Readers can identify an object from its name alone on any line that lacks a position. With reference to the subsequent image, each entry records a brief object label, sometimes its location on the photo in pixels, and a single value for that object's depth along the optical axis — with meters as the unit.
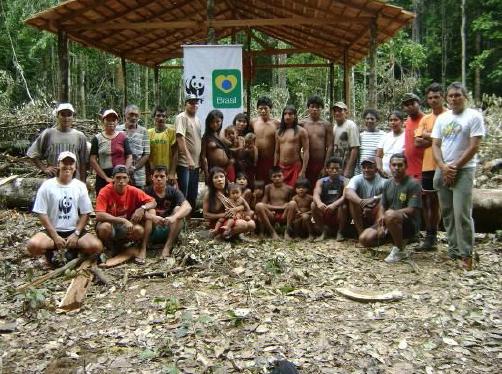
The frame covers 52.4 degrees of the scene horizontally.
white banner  8.79
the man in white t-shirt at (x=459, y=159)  5.61
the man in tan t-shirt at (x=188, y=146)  7.20
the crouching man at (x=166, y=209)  6.37
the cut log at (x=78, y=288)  4.91
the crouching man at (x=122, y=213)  6.12
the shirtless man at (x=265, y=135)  7.60
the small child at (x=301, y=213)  7.08
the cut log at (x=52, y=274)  5.36
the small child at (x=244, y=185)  7.28
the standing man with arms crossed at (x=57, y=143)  6.55
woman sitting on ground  6.80
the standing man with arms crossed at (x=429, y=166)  6.29
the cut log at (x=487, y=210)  7.17
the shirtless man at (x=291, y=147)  7.38
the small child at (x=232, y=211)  6.82
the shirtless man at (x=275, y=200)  7.10
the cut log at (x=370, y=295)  4.92
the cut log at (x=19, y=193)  9.14
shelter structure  8.88
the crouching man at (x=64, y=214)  5.87
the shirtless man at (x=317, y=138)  7.48
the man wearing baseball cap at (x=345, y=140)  7.37
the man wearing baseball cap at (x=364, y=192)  6.70
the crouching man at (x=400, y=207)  6.07
